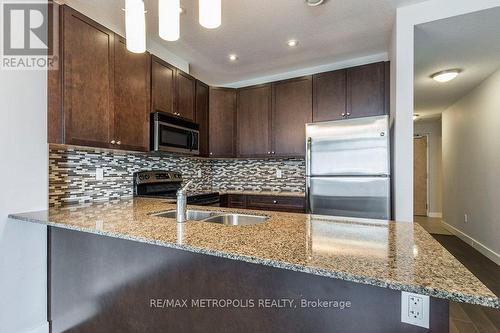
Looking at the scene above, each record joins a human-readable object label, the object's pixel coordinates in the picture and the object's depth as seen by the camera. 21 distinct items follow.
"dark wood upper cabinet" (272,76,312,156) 3.29
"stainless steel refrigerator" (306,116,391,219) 2.41
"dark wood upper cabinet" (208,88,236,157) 3.58
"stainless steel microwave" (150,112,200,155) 2.55
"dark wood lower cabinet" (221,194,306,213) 3.16
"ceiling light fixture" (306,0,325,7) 2.13
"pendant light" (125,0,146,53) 1.29
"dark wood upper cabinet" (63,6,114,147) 1.86
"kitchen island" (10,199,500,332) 0.80
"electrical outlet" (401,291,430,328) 0.80
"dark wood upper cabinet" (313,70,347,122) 3.07
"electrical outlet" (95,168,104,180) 2.41
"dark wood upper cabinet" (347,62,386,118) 2.87
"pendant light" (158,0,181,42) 1.21
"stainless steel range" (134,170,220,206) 2.79
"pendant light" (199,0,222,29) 1.19
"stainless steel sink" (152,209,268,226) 1.75
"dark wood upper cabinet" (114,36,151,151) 2.23
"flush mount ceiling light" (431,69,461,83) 3.32
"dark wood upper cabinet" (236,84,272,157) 3.53
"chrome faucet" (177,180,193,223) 1.47
